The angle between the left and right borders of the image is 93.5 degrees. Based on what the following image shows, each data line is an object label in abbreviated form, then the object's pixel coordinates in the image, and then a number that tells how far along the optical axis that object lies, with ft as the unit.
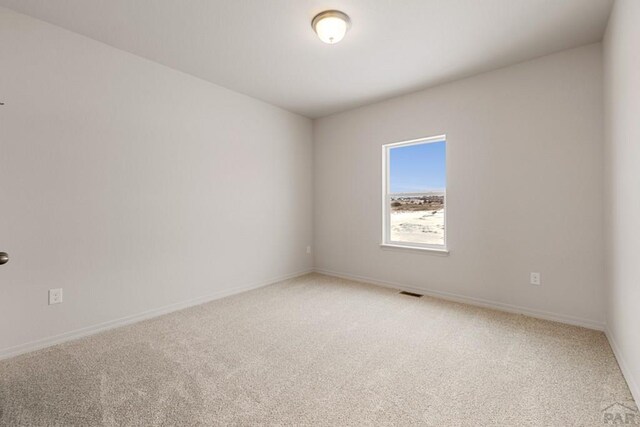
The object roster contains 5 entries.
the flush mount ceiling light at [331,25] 7.25
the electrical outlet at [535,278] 9.42
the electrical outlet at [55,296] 7.70
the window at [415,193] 11.98
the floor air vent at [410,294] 11.68
